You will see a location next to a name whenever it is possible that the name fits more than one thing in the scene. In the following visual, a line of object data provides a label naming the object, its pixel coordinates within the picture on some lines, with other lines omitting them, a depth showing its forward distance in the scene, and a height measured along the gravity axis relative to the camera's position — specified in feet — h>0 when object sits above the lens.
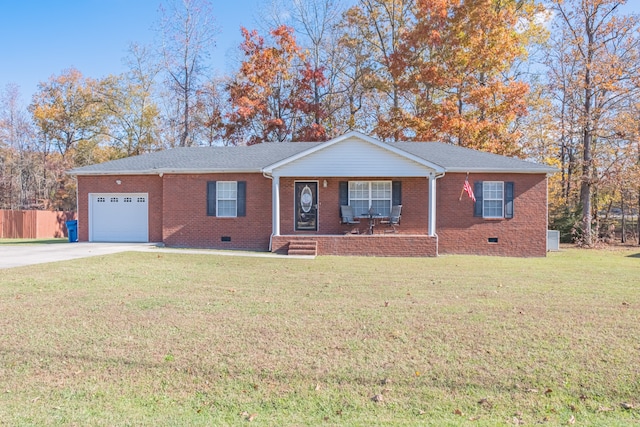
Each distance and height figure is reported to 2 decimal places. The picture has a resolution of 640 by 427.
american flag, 48.57 +2.37
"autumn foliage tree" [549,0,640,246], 69.31 +20.40
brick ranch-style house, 48.24 +1.29
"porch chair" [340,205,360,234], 49.52 -0.46
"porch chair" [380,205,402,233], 48.88 -0.90
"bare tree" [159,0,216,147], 94.63 +32.04
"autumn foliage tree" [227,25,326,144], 87.40 +24.27
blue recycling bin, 57.00 -2.78
